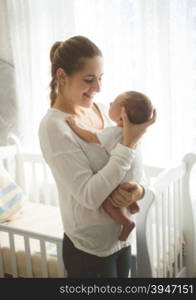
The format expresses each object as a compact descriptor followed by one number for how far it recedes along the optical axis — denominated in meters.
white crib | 1.38
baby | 1.09
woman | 1.04
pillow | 2.10
